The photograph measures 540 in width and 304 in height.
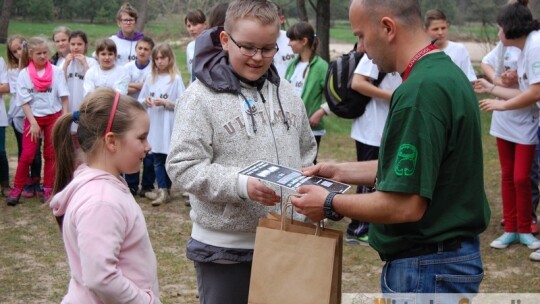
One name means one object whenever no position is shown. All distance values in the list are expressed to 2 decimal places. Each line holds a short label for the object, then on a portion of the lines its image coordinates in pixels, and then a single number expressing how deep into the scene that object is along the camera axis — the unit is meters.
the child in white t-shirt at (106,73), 8.77
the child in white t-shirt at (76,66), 9.05
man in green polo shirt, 2.69
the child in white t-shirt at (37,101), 8.49
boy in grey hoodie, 3.24
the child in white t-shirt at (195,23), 8.89
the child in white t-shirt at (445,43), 7.32
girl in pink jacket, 2.72
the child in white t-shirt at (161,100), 8.57
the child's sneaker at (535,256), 6.48
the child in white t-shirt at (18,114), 8.86
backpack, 6.88
